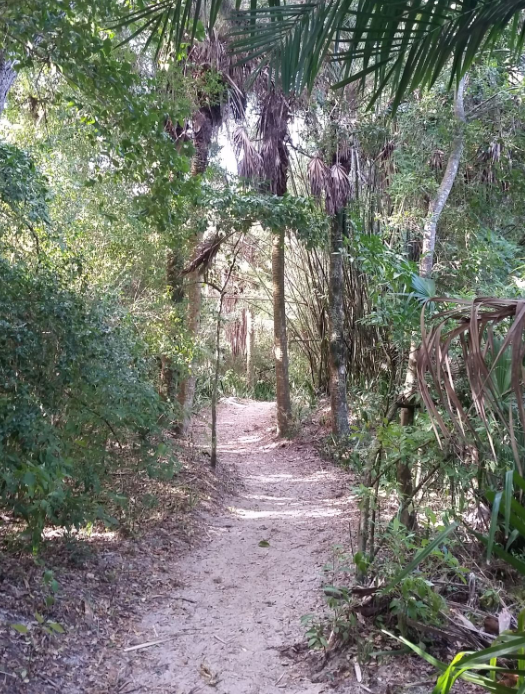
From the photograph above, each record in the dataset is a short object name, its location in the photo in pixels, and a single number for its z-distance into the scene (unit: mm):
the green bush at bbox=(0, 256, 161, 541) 3168
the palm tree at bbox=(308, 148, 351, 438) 8180
